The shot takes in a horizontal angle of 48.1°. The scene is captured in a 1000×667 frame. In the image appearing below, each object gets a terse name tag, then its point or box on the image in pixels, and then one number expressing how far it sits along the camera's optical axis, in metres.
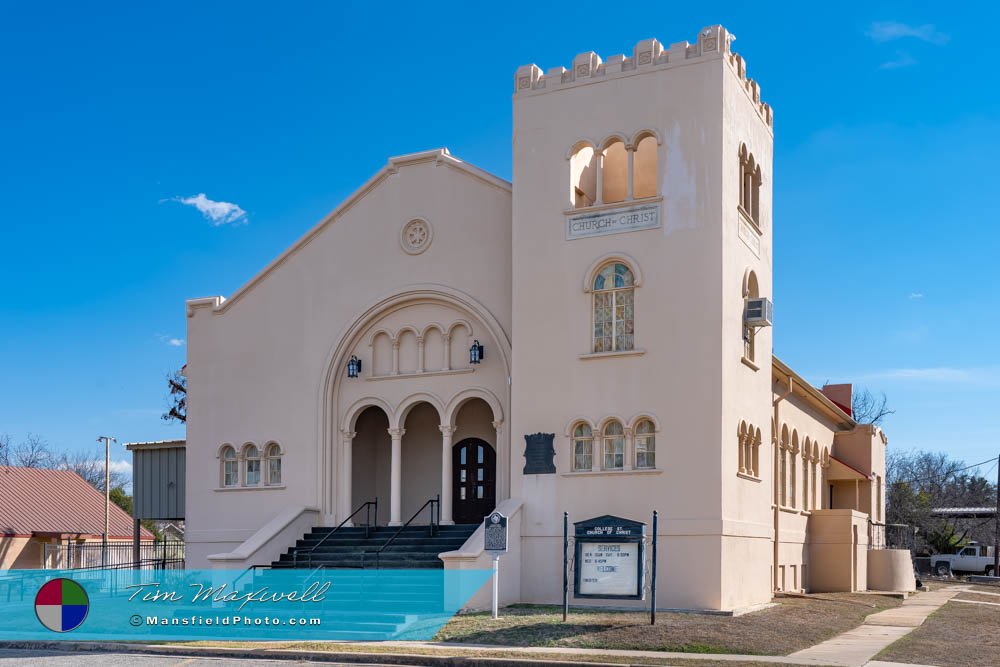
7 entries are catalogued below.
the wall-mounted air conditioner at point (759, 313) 24.16
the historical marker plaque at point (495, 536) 21.23
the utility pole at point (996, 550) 51.97
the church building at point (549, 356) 22.73
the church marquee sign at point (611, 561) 19.80
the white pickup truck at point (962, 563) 53.75
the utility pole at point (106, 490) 45.04
